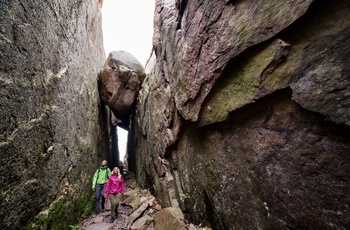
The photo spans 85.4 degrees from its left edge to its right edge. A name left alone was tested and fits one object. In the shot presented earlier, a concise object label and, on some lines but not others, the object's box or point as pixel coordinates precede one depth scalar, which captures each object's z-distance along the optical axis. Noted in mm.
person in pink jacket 7549
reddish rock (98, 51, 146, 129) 13039
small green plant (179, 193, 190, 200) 6580
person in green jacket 8219
